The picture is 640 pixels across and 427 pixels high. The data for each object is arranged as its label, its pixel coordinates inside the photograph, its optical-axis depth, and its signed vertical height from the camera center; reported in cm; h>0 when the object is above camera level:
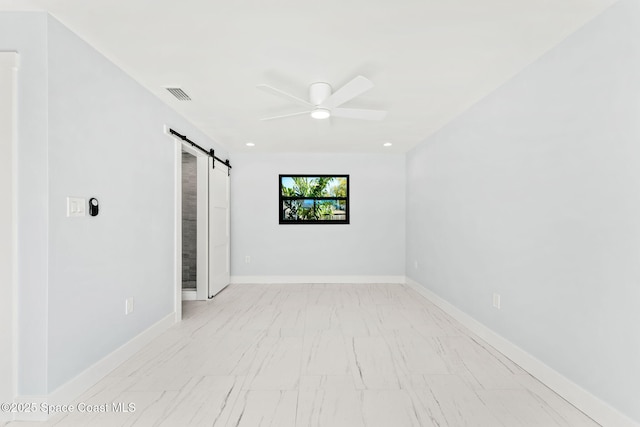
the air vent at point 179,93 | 293 +107
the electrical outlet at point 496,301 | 281 -73
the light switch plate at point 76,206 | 202 +4
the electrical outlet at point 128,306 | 260 -72
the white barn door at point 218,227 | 464 -21
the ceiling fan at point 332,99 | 248 +92
